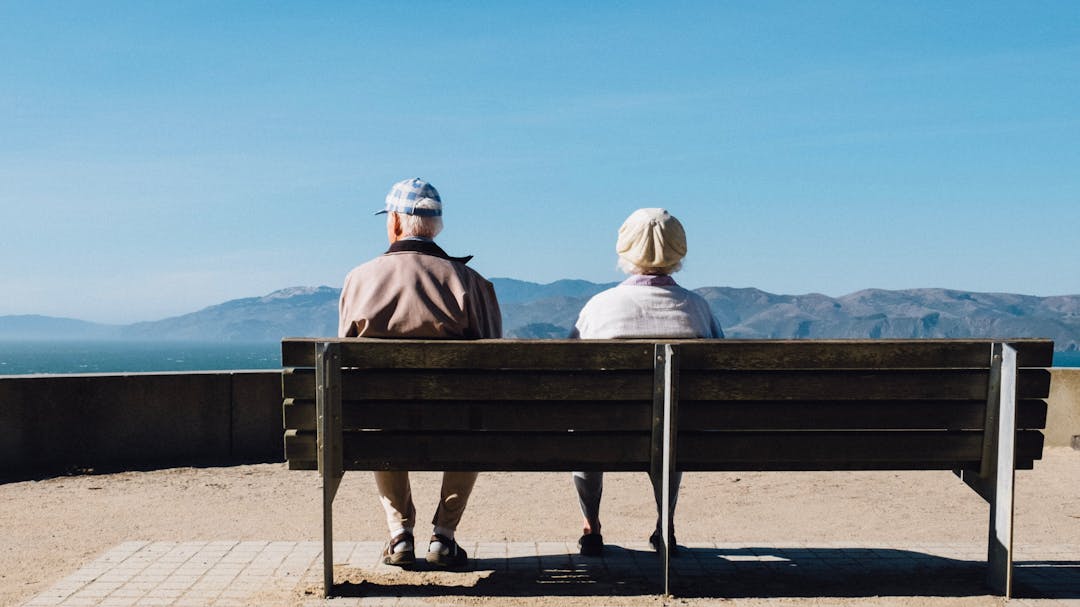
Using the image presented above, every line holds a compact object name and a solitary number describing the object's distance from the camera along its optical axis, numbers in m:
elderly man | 4.62
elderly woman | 4.77
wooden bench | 4.14
